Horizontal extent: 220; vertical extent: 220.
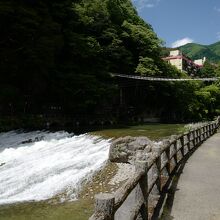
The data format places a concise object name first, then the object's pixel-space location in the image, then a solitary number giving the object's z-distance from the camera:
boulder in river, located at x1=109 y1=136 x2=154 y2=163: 9.62
